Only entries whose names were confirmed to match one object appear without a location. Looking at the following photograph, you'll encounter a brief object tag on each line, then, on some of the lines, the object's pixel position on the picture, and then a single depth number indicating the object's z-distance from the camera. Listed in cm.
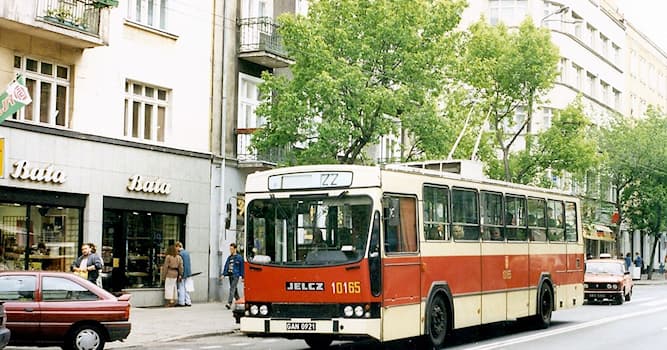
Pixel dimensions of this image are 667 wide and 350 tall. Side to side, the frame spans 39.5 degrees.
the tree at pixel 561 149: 3684
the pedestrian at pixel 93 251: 2077
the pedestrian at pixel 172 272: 2600
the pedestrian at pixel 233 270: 2497
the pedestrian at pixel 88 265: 2027
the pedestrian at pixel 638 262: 5797
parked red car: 1460
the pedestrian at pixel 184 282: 2634
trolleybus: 1421
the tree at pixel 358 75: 2467
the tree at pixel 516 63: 3597
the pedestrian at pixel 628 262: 4841
